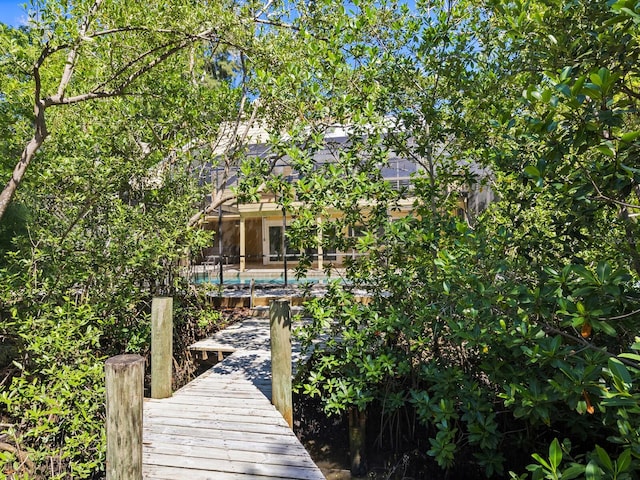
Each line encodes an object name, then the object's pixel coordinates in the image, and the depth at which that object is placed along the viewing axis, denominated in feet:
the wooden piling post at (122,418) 8.34
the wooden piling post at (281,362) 13.14
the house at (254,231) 44.41
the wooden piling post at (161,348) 14.52
